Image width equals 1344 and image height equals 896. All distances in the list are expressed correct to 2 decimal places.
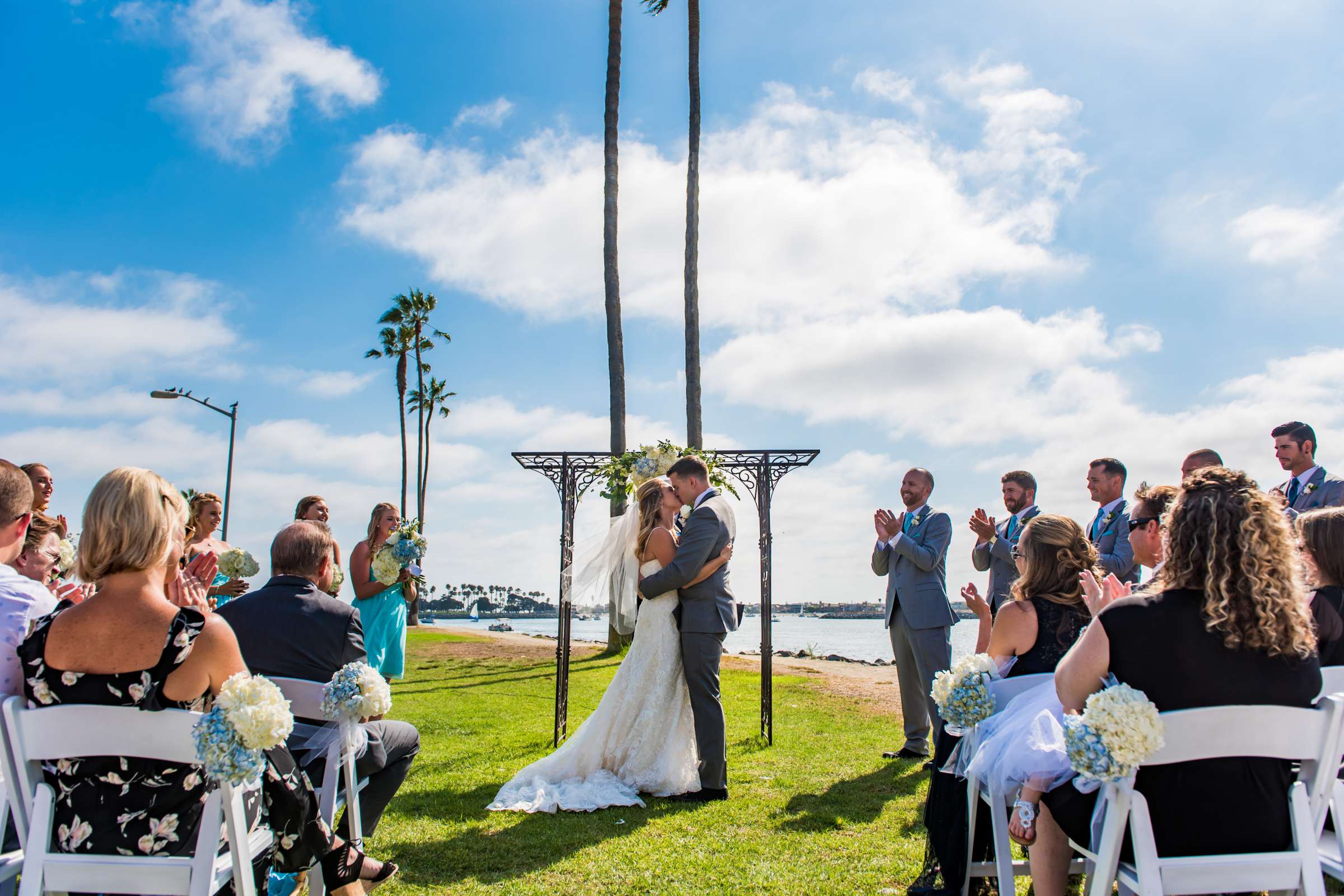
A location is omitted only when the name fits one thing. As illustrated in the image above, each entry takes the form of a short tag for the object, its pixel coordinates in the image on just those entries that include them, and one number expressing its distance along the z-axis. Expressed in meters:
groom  5.88
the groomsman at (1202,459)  5.55
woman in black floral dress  2.64
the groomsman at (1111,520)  5.78
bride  5.91
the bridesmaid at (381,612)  6.06
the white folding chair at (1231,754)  2.34
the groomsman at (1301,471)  5.37
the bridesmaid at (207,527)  6.48
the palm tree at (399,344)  33.97
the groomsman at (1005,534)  6.51
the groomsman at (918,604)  7.03
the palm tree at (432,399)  36.00
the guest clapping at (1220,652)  2.51
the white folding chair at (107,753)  2.49
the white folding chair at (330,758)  3.42
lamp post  18.62
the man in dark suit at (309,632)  3.67
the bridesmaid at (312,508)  6.39
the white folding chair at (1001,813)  3.05
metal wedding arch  8.03
